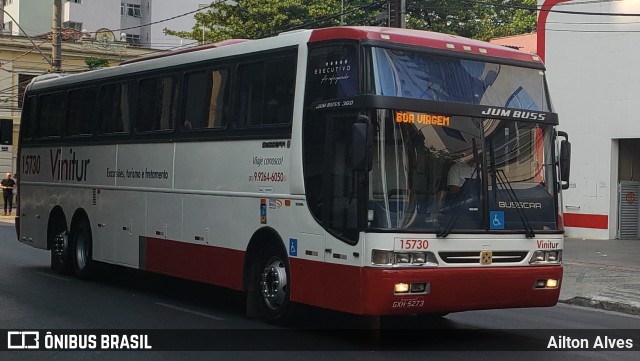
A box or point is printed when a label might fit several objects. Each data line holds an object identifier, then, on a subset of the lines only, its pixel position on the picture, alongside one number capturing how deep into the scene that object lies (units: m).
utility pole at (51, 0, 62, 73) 31.95
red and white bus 9.89
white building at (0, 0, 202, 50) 64.69
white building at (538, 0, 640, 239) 27.88
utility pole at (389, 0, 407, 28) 23.91
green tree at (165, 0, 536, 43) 43.91
